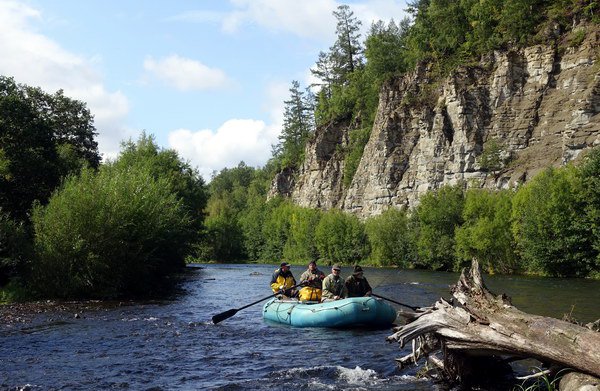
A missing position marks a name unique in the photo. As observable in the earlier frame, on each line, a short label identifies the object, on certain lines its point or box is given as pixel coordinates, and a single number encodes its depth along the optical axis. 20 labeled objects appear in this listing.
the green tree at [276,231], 85.69
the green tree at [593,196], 35.69
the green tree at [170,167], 50.14
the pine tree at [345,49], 90.12
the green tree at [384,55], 76.81
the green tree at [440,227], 49.62
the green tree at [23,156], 31.47
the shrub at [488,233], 43.09
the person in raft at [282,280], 21.06
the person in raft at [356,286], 18.11
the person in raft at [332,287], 18.22
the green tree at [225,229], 88.69
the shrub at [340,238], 66.12
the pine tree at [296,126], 101.25
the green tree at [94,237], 24.20
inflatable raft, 16.59
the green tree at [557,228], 36.56
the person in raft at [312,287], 18.88
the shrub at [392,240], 55.59
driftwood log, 7.58
